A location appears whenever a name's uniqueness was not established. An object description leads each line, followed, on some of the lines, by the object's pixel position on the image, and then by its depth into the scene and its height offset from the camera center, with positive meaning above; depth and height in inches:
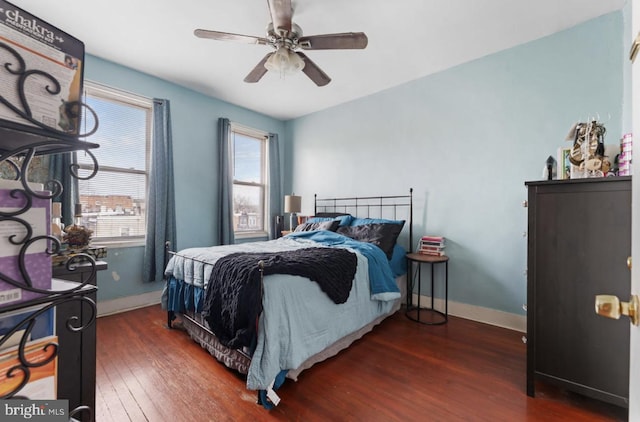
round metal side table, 114.9 -39.0
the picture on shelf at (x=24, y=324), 19.6 -8.6
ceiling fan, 75.7 +48.8
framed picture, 70.3 +11.2
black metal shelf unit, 19.2 -3.4
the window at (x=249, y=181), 176.9 +17.5
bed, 66.8 -25.5
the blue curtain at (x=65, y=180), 106.2 +10.8
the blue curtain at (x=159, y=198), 131.7 +4.5
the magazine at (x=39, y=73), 19.2 +10.0
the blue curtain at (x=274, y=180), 189.0 +19.1
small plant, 49.7 -5.2
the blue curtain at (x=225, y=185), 158.9 +13.0
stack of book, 123.1 -16.5
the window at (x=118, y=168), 121.1 +17.9
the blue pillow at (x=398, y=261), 121.3 -23.1
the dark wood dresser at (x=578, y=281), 58.5 -16.2
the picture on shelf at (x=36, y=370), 18.8 -11.6
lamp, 171.5 +2.4
